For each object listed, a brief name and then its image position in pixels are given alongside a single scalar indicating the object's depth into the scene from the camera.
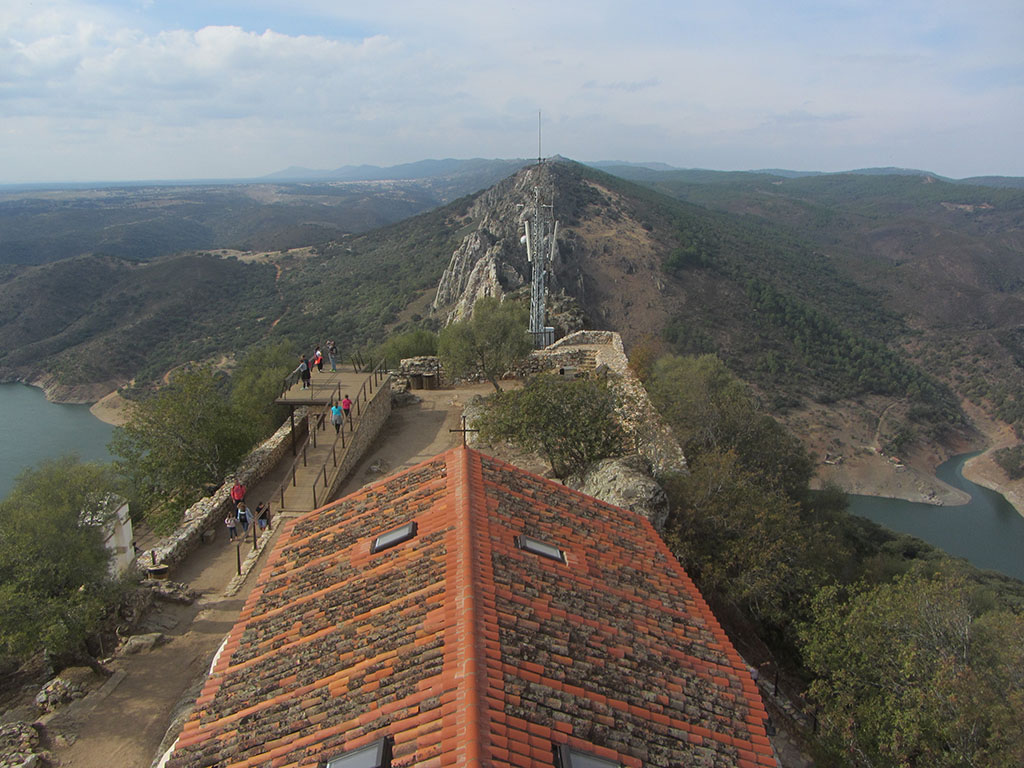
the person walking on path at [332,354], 20.61
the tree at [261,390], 20.50
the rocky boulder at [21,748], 7.97
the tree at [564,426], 14.41
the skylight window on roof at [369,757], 4.89
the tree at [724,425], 18.59
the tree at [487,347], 22.09
